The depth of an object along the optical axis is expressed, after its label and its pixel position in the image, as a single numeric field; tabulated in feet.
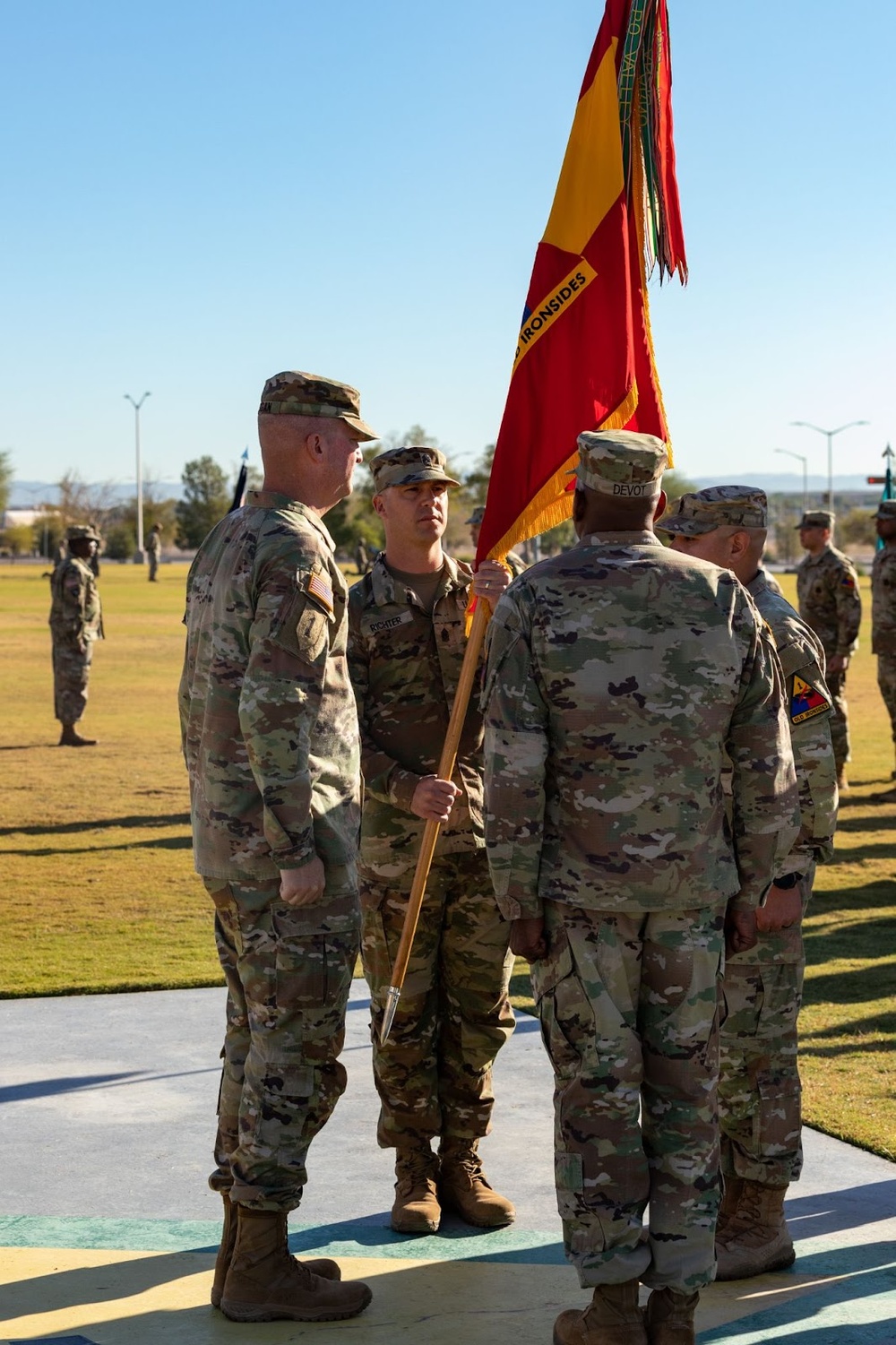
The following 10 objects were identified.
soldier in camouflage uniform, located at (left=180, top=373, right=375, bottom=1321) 12.86
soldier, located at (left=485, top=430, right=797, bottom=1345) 11.93
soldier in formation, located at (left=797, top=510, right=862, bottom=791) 44.04
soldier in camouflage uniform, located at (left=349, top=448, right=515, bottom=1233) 15.61
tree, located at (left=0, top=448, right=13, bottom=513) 356.18
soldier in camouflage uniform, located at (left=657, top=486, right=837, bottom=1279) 14.10
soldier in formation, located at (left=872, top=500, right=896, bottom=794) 42.78
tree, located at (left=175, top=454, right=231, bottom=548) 324.84
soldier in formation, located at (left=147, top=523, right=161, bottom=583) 221.91
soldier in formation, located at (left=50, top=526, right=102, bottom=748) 55.26
